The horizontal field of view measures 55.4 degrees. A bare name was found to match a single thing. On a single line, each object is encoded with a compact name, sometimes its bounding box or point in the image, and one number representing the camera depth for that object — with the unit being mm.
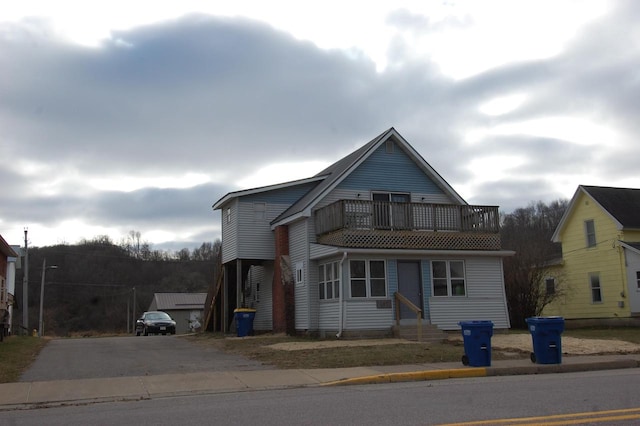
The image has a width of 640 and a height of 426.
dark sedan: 36938
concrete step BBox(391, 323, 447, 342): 21066
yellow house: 28609
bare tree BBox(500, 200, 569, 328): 27578
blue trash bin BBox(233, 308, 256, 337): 24391
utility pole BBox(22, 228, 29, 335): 42816
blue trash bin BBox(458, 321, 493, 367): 13266
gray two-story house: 21703
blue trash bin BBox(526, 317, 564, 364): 13516
